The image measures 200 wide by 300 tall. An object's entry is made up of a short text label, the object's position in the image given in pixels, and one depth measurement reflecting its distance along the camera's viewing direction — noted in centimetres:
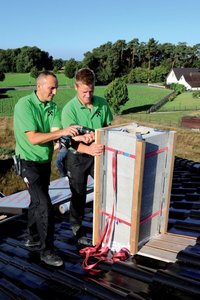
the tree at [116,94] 5353
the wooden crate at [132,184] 326
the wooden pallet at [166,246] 330
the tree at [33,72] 8346
